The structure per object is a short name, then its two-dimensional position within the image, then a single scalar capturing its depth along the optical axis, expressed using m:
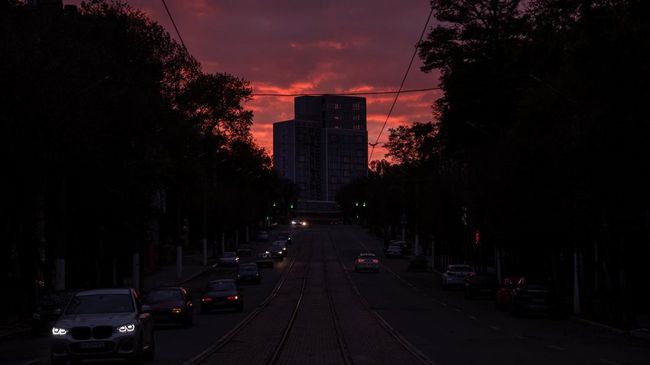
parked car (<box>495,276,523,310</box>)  43.66
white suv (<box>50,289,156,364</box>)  18.86
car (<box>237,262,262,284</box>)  68.88
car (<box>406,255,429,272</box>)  87.06
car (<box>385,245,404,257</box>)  108.31
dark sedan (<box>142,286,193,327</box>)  33.53
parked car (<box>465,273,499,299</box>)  54.28
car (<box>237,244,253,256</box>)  111.38
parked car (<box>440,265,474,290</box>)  63.09
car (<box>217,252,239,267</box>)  90.31
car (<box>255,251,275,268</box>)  89.77
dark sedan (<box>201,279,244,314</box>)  42.88
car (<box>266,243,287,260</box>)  103.25
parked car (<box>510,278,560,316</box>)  39.41
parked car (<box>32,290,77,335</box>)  32.16
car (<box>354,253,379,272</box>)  82.50
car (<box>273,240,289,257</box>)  107.31
